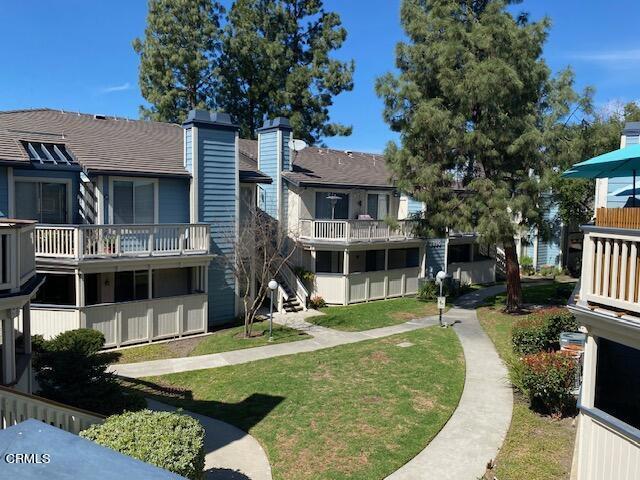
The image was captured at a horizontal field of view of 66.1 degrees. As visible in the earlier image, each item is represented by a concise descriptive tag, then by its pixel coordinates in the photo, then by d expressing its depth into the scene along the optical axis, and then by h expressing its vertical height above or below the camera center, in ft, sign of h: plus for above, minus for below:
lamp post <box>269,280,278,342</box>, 56.08 -8.25
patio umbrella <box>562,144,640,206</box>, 25.23 +3.39
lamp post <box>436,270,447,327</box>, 63.72 -10.08
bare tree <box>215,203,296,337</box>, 64.34 -5.15
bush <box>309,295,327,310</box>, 78.33 -13.48
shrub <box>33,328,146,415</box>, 32.89 -11.94
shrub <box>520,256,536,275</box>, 115.24 -10.07
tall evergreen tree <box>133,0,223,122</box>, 132.87 +43.24
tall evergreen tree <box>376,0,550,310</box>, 64.13 +14.40
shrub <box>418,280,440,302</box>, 85.87 -12.43
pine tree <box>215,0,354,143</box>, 140.36 +42.38
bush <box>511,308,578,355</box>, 46.80 -10.42
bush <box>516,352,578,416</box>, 35.22 -11.44
